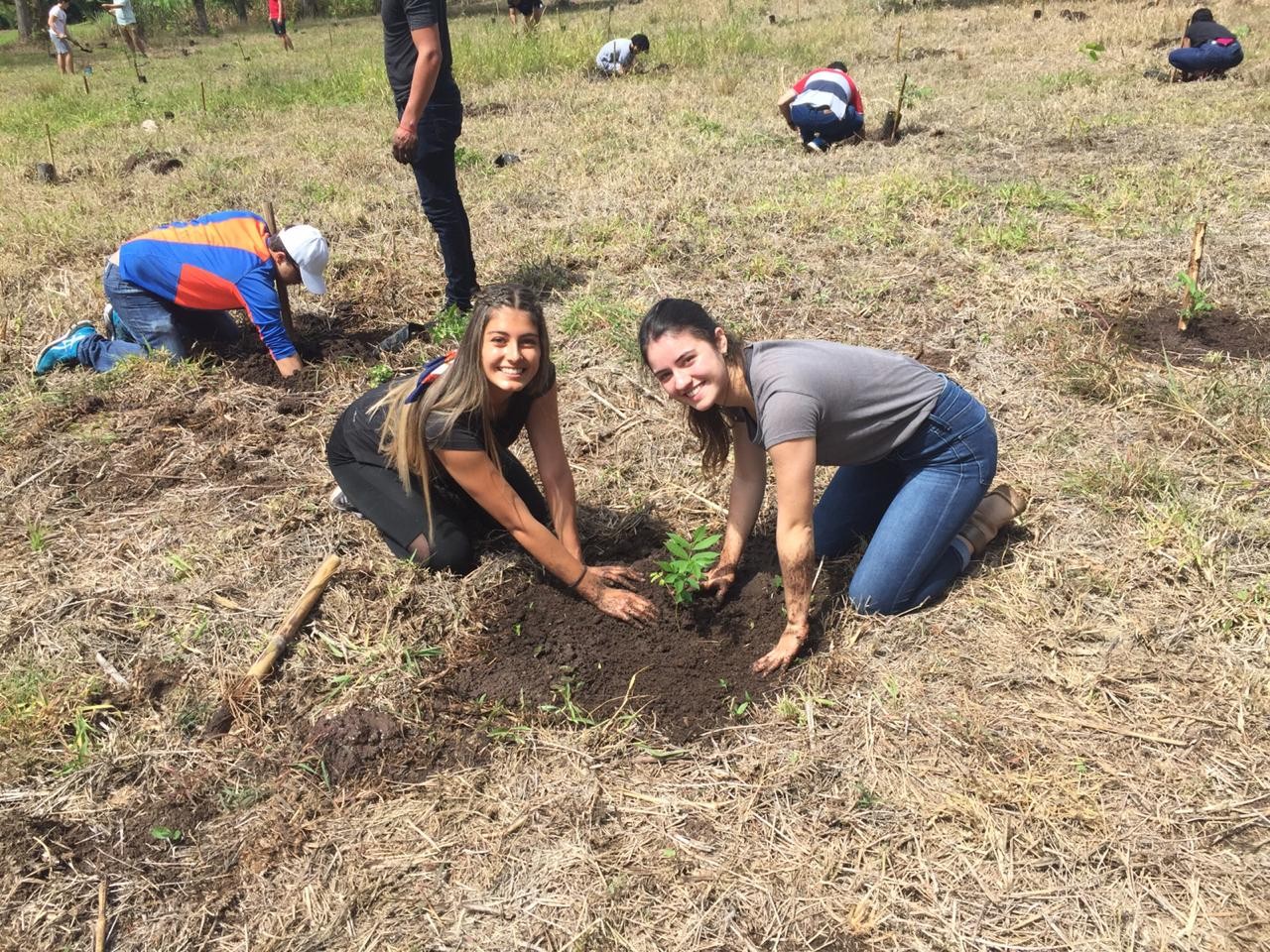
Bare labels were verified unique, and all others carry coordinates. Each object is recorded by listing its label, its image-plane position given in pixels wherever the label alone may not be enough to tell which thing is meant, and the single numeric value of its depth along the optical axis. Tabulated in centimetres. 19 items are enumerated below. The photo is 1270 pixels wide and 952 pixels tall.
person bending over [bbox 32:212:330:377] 430
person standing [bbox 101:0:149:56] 1809
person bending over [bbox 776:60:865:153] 773
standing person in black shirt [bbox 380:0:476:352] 442
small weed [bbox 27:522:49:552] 342
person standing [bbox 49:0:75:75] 1658
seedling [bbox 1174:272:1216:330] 428
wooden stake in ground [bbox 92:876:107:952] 211
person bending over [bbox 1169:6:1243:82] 918
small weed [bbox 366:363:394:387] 456
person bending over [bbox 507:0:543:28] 1635
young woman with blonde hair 279
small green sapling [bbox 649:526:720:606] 273
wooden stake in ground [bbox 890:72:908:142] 770
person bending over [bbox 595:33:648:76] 1166
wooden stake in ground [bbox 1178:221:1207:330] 427
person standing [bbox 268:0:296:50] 1905
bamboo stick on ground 268
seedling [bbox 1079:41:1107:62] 1093
